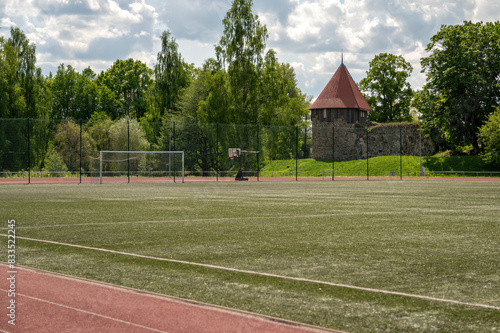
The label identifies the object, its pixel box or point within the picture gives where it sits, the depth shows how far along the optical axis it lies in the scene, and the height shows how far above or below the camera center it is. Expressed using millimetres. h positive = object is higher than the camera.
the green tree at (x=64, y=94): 84312 +9941
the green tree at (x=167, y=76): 64625 +9637
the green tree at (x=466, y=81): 56688 +8075
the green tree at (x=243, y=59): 54156 +9771
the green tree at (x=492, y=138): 50812 +2325
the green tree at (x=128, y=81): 89875 +12638
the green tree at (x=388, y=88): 78625 +10259
